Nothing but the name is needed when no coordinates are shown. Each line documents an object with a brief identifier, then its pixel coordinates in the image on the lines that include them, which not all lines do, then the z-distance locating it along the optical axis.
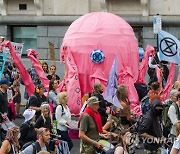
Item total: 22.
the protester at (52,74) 18.19
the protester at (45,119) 12.37
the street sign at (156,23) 21.36
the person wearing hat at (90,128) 11.12
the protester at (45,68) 19.36
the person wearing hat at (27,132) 11.58
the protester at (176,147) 10.20
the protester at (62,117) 13.21
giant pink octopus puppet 17.08
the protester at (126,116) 11.65
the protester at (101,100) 12.90
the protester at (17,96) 18.80
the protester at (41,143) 10.10
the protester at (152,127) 11.55
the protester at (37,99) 13.78
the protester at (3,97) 13.62
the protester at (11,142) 10.19
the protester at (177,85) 14.67
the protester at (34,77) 18.41
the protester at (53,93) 15.32
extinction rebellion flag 15.84
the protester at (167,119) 12.54
